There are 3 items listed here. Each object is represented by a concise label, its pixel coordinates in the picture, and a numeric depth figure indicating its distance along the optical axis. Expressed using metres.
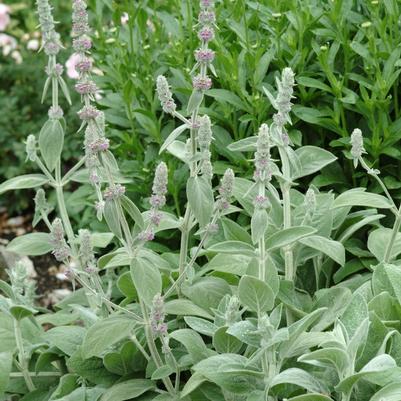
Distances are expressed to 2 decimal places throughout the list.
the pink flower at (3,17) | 8.80
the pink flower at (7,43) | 8.93
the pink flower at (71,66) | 7.76
